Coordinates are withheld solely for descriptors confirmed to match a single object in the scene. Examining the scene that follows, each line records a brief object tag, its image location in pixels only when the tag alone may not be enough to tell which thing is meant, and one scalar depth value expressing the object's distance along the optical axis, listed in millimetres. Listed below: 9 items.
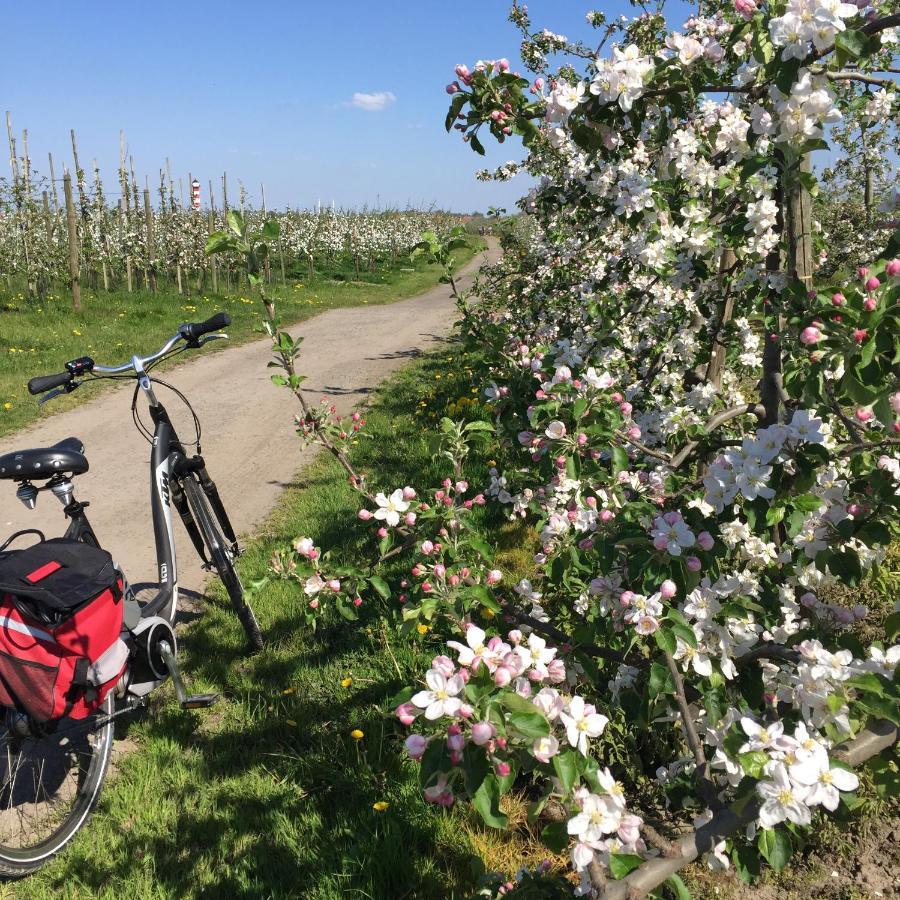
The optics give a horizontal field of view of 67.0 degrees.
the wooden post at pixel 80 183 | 17658
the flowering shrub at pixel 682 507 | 1270
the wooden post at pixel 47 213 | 15727
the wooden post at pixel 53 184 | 17359
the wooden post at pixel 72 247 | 12711
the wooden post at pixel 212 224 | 20177
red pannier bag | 2018
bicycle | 2449
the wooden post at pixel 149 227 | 17203
